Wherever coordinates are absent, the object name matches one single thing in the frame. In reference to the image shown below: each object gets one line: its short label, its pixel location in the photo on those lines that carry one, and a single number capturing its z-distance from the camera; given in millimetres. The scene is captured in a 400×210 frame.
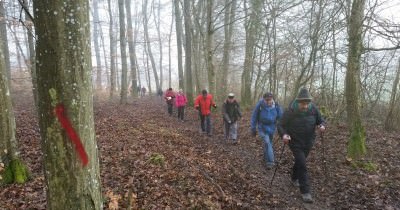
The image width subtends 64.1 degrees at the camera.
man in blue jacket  8172
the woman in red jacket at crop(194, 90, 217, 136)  12344
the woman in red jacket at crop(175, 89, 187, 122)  16047
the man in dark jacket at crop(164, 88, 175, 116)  17641
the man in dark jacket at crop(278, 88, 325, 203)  6380
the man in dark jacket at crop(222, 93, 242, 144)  10844
